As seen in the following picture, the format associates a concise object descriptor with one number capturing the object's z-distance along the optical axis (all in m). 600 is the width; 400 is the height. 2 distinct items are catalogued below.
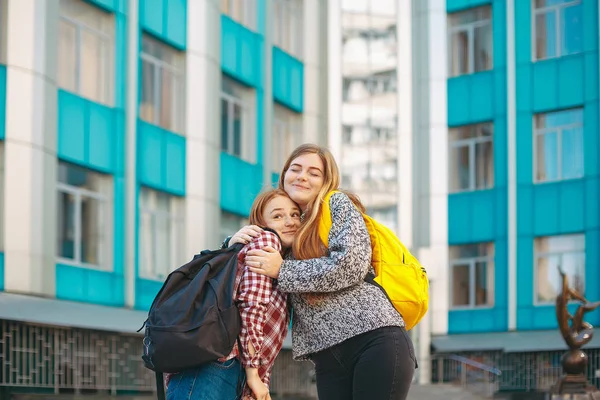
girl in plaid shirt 4.56
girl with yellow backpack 4.67
